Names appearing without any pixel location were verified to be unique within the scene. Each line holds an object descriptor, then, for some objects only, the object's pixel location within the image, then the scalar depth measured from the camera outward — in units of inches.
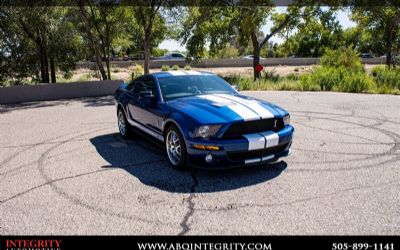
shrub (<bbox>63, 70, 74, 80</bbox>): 772.0
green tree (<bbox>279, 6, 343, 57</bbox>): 824.9
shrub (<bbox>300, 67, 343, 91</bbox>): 643.5
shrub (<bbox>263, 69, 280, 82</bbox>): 791.1
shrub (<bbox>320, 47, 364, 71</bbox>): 847.1
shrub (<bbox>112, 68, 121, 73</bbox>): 1441.9
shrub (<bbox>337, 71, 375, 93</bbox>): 605.6
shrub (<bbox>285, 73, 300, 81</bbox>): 788.3
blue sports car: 193.3
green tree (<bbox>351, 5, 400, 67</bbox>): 907.4
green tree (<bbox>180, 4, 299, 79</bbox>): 817.5
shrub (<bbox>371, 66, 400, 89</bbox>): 625.3
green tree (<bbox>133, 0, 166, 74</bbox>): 701.9
